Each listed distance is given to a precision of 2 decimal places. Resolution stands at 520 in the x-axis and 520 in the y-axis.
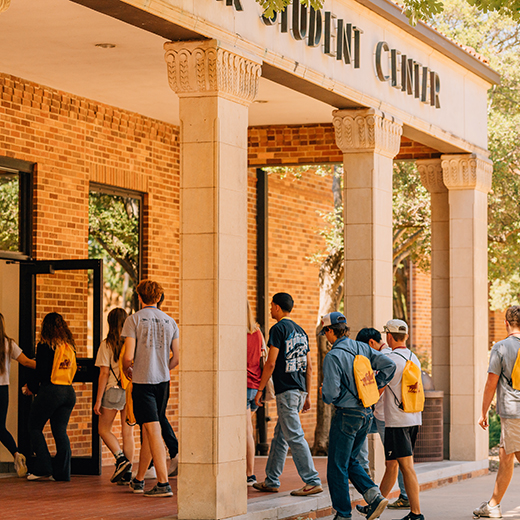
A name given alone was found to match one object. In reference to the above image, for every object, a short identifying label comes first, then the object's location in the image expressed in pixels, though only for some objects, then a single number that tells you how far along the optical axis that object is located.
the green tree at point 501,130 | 30.06
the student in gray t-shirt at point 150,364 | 15.65
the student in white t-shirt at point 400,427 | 15.48
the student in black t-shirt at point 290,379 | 16.76
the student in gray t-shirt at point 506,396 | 16.03
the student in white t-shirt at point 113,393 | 17.90
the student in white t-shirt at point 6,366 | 18.41
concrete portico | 14.66
